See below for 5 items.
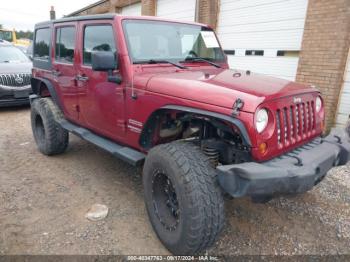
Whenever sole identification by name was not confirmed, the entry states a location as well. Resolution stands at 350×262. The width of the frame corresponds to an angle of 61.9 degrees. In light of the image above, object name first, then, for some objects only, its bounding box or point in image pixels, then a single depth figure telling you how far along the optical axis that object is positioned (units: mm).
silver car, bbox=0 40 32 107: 7230
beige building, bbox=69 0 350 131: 5036
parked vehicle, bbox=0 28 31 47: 18562
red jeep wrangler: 2061
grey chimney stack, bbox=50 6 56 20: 18844
